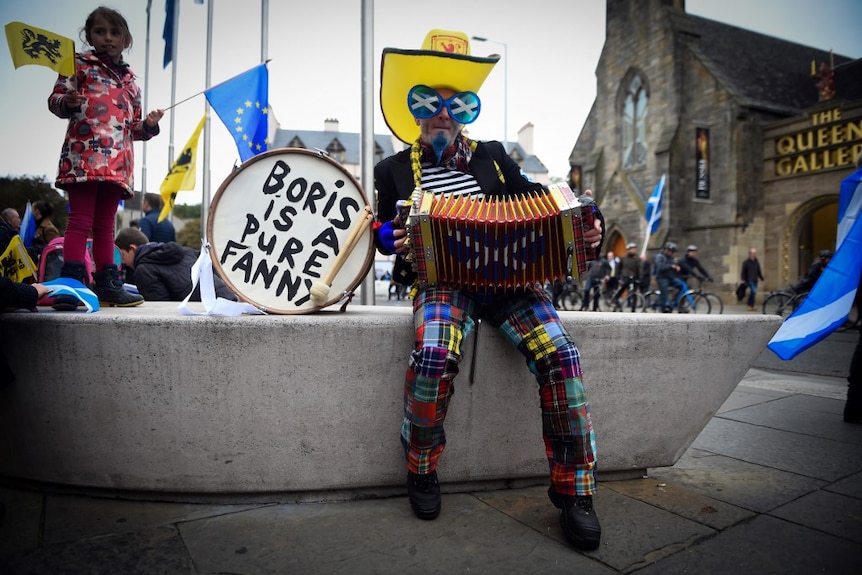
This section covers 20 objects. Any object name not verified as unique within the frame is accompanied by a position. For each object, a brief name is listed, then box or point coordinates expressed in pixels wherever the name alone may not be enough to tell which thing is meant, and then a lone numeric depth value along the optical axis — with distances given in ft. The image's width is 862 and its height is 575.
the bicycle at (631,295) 49.37
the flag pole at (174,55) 40.73
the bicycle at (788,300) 38.34
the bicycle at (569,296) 54.73
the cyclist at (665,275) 43.60
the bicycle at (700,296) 43.98
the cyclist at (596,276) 55.11
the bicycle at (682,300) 43.98
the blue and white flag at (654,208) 62.18
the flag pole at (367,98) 15.17
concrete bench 7.35
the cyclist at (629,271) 49.78
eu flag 19.85
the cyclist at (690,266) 43.78
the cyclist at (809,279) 30.04
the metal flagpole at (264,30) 29.22
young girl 9.47
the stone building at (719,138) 66.74
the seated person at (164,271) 13.28
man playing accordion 7.11
